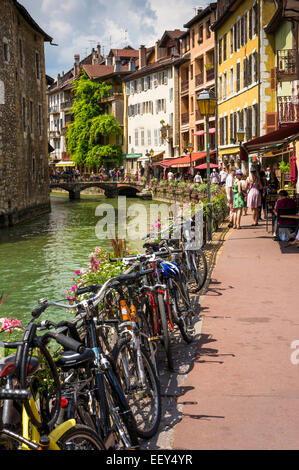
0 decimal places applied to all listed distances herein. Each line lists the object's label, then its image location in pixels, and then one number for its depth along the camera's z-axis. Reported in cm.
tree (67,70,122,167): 7181
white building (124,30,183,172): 6153
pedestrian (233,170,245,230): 1736
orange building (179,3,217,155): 5062
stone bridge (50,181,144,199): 6278
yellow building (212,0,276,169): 3170
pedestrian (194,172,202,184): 4181
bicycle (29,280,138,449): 374
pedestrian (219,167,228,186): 3164
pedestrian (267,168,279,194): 2082
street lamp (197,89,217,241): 1515
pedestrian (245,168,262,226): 1836
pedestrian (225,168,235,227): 1858
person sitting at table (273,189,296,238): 1432
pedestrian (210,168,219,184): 3569
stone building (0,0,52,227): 2956
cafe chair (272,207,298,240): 1426
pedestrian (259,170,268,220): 2198
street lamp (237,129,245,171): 3139
